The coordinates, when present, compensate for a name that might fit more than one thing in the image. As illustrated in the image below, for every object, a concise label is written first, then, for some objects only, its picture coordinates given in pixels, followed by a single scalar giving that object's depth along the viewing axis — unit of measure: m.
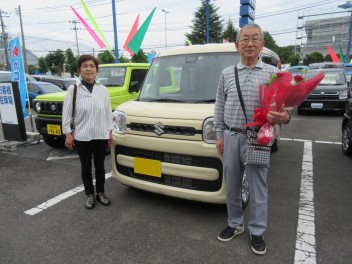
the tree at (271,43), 73.06
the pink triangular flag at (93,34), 14.09
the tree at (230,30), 43.85
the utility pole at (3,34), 35.28
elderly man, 2.43
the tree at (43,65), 46.98
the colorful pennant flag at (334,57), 24.52
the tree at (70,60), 44.25
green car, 5.50
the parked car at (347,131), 5.35
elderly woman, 3.29
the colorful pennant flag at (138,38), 13.48
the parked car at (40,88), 12.99
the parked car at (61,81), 14.92
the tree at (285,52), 74.00
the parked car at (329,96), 10.13
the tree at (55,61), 43.75
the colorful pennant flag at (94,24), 13.40
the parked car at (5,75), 13.16
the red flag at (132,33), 13.85
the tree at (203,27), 39.47
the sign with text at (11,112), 6.11
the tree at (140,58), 40.54
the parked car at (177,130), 2.92
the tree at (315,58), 47.41
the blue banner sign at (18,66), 6.90
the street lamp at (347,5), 23.77
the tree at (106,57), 43.14
